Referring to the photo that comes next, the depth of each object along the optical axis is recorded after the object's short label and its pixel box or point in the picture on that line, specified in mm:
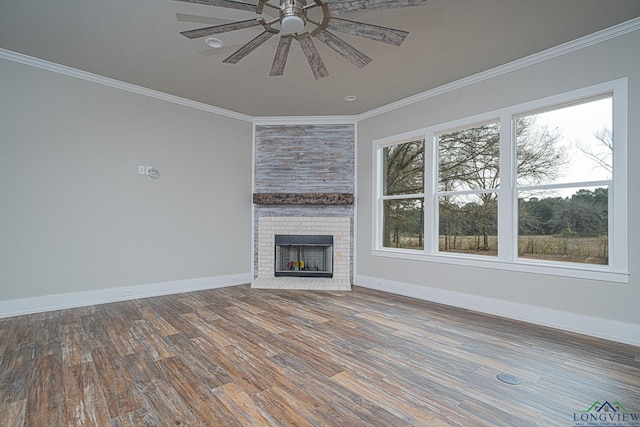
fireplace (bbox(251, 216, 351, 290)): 5203
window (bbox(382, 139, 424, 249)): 4535
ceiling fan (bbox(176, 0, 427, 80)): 1957
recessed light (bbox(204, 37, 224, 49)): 3033
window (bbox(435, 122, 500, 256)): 3744
